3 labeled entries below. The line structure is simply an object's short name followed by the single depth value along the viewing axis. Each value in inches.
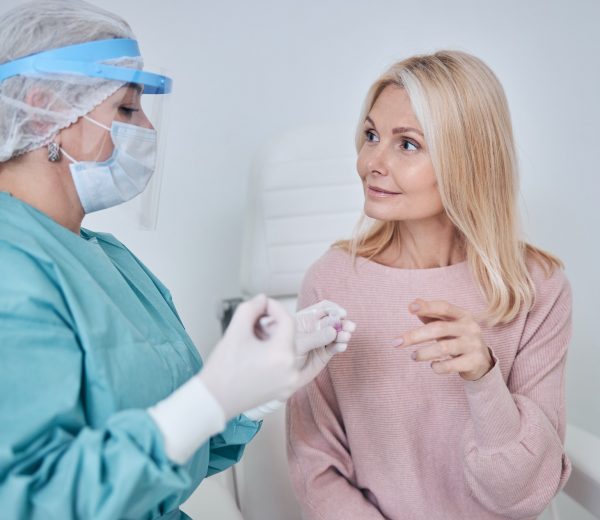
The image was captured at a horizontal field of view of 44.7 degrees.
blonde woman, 50.2
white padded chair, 62.5
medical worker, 30.7
